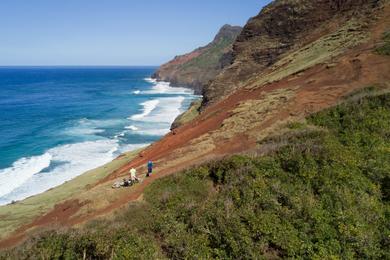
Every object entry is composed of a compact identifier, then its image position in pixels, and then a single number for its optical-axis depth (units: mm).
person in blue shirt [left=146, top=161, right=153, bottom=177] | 18500
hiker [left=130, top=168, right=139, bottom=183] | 17869
